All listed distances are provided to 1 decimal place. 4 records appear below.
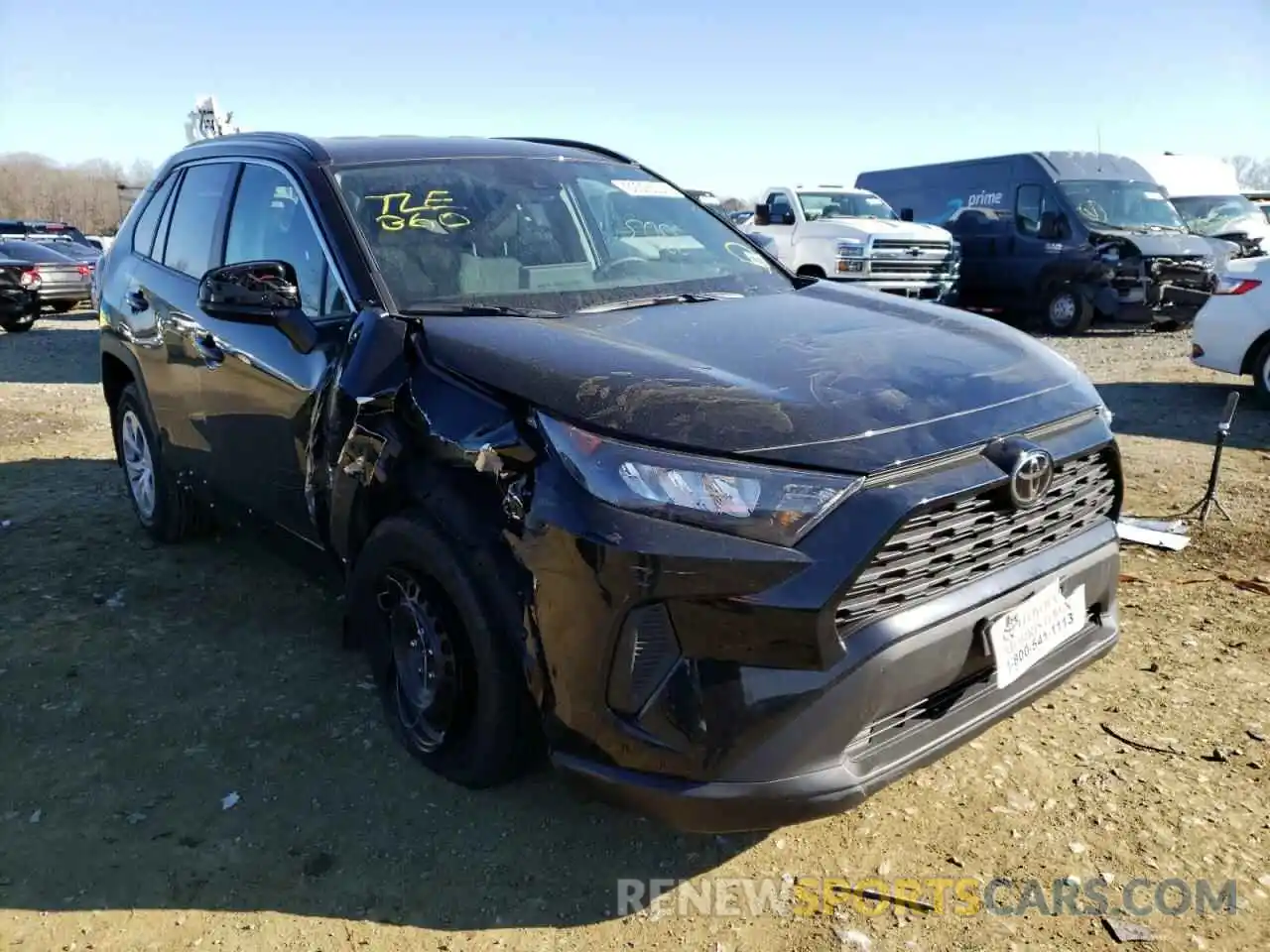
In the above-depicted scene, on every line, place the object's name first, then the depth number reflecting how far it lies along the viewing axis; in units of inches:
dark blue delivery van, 522.9
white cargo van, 637.9
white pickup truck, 526.6
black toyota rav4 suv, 85.5
